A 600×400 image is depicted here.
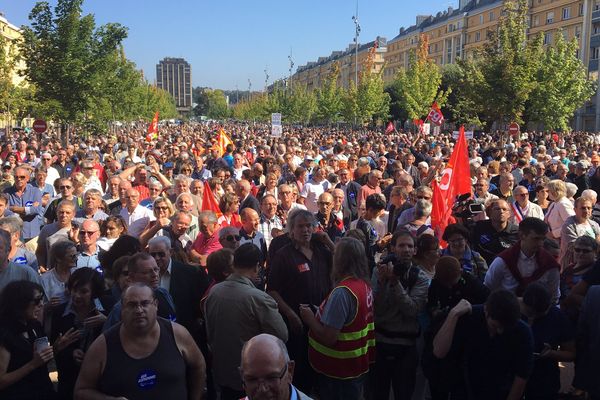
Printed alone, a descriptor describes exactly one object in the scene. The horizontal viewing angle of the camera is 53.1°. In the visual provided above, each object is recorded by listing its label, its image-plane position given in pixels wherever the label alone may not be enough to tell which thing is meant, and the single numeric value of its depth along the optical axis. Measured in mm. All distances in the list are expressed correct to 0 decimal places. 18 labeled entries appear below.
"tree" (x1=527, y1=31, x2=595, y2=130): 29766
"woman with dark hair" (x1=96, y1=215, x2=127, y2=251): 6116
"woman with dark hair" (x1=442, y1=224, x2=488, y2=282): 5293
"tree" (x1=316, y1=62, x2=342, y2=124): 69812
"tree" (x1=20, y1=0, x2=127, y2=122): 22547
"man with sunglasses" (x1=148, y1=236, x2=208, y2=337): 4816
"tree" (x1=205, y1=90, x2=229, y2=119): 162875
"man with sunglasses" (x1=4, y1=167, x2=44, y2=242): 7953
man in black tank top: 3209
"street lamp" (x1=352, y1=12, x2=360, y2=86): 47406
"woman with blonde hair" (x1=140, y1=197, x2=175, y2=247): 6223
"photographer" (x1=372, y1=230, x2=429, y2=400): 4395
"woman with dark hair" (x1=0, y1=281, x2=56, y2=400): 3500
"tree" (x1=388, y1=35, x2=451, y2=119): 46625
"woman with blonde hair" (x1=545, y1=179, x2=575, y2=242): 7602
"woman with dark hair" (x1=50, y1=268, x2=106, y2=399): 3898
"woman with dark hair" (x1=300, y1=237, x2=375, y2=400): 4051
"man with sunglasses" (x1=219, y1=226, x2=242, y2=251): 5680
